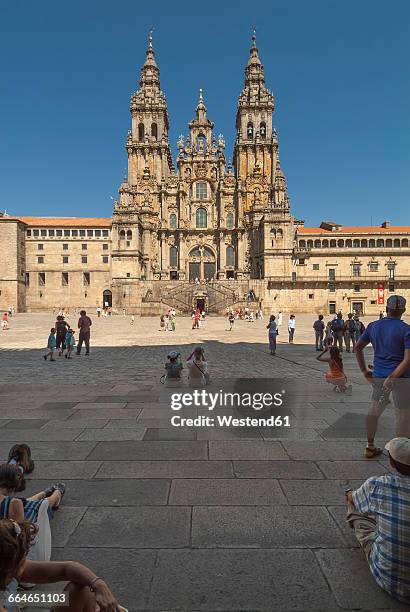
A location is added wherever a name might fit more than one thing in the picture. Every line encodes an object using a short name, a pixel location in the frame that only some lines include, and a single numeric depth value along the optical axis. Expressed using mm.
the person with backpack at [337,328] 15103
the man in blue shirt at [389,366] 4543
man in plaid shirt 2605
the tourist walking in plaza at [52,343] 14961
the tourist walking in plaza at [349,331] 17395
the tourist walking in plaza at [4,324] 32125
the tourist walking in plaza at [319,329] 17211
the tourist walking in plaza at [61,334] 15927
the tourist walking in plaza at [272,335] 16266
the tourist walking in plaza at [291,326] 21362
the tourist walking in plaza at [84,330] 16031
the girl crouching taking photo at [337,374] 8859
